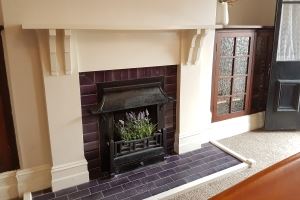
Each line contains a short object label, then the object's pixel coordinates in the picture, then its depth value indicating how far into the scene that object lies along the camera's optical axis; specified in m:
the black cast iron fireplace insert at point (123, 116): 2.24
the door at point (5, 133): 1.92
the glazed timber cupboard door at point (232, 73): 2.85
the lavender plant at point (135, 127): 2.37
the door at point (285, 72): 3.00
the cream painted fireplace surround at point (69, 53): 1.85
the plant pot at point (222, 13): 2.80
